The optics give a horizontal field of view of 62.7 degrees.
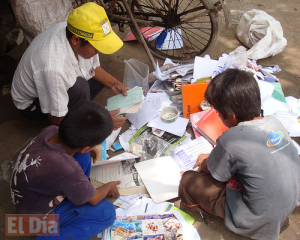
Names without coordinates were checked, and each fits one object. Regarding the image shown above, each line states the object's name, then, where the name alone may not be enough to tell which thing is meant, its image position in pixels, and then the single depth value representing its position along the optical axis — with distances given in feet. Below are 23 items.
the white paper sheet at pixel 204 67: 7.70
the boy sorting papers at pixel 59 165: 3.98
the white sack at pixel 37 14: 7.44
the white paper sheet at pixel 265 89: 6.94
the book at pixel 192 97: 7.03
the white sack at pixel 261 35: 8.82
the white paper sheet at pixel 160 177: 5.63
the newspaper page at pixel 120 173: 5.95
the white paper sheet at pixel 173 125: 6.75
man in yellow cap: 5.12
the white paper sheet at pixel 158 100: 7.62
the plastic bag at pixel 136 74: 7.85
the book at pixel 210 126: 6.47
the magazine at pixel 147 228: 5.00
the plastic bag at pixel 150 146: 6.55
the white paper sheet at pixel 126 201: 5.54
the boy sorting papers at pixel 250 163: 3.76
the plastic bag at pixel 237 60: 7.72
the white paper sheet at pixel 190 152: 6.14
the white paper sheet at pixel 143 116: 7.14
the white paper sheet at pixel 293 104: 7.02
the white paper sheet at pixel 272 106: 6.68
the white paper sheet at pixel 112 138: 6.83
